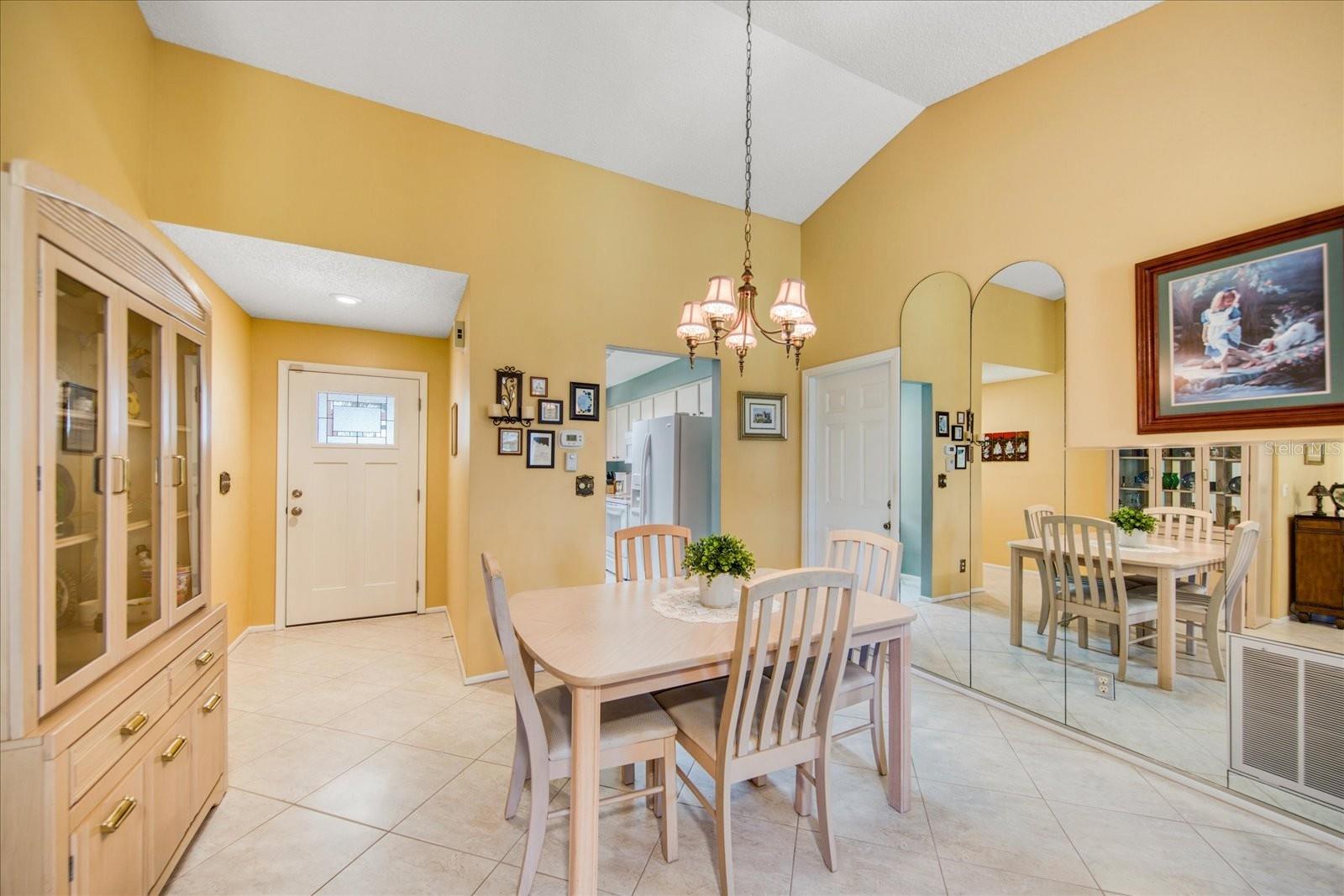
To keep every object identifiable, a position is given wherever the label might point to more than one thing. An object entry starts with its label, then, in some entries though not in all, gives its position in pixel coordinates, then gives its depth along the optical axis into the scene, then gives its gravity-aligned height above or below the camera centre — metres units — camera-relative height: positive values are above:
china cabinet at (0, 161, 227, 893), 1.08 -0.27
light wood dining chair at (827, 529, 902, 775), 2.07 -0.63
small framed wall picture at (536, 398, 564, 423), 3.25 +0.24
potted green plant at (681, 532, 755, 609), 2.02 -0.45
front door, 4.00 -0.37
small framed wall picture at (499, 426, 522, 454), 3.14 +0.05
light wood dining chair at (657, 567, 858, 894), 1.49 -0.82
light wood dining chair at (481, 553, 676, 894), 1.54 -0.89
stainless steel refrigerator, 4.49 -0.22
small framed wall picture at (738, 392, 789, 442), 3.98 +0.25
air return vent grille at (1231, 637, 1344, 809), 1.82 -0.97
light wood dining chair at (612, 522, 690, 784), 2.65 -0.52
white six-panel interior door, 3.51 +0.01
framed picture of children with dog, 1.87 +0.46
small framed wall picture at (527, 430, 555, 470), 3.23 -0.01
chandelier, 2.09 +0.54
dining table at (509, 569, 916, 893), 1.45 -0.62
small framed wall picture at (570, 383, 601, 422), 3.35 +0.31
